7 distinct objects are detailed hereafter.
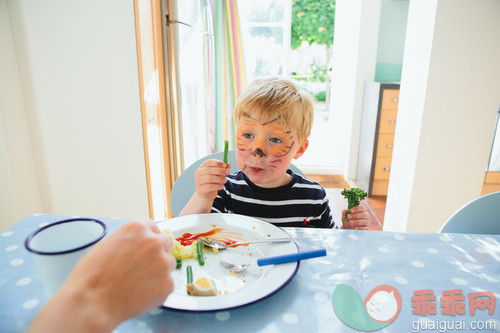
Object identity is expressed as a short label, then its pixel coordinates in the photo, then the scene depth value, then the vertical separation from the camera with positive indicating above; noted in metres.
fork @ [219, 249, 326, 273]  0.60 -0.34
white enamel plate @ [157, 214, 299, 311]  0.50 -0.35
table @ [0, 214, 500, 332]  0.49 -0.37
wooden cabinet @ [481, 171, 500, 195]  2.37 -0.79
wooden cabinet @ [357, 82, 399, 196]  2.87 -0.58
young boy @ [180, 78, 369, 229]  0.92 -0.29
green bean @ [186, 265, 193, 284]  0.57 -0.36
